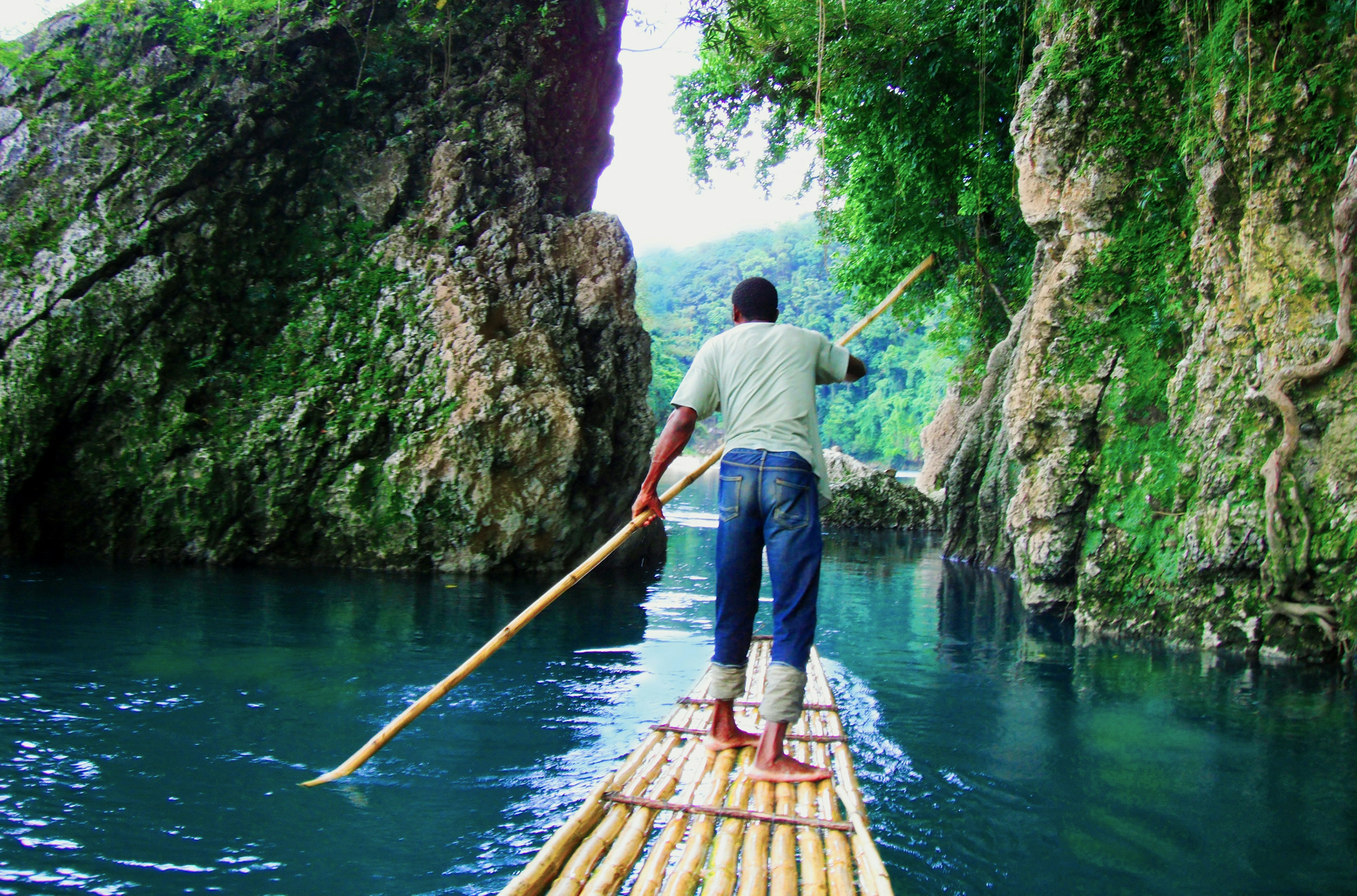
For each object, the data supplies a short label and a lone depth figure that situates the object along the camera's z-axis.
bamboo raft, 2.76
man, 3.70
